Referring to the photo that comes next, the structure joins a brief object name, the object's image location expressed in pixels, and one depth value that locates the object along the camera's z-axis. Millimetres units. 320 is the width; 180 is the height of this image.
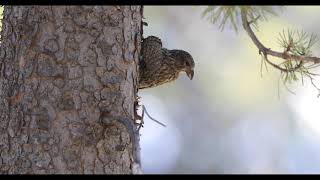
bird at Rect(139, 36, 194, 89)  8345
